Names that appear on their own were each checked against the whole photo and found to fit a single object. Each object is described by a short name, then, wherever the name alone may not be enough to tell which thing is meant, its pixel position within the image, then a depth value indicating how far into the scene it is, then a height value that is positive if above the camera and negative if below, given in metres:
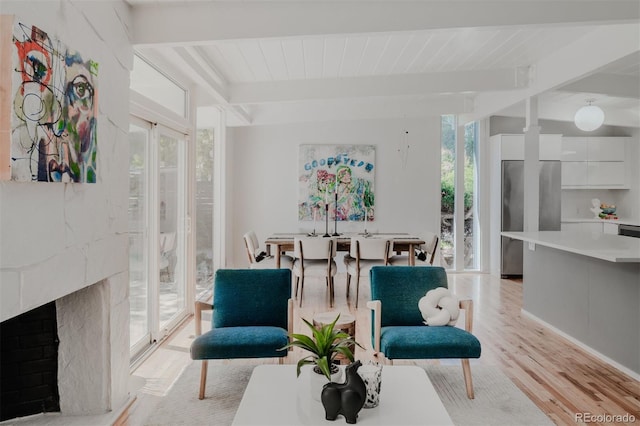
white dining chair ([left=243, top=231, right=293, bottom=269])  5.60 -0.61
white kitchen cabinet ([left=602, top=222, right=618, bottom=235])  7.12 -0.23
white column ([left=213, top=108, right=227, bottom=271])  6.43 +0.11
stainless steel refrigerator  6.83 +0.12
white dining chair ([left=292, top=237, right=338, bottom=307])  5.30 -0.51
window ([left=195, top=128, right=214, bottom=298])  6.08 -0.02
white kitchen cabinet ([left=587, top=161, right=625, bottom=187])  7.27 +0.63
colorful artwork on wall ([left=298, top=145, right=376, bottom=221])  7.37 +0.49
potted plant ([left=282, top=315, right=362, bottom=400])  1.98 -0.60
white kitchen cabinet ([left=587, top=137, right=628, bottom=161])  7.26 +1.02
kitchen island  3.33 -0.67
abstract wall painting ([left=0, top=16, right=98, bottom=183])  1.67 +0.41
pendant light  4.91 +1.02
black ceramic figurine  1.85 -0.76
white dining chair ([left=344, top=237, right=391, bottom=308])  5.29 -0.48
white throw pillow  3.05 -0.65
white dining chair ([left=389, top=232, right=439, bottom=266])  5.59 -0.52
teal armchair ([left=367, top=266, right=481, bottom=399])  2.78 -0.77
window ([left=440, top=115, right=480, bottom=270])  7.51 +0.22
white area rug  2.60 -1.18
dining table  5.48 -0.39
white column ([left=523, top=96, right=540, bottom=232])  5.24 +0.40
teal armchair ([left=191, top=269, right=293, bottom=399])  3.05 -0.65
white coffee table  1.90 -0.86
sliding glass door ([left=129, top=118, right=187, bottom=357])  3.57 -0.18
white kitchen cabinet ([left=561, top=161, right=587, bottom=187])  7.27 +0.62
